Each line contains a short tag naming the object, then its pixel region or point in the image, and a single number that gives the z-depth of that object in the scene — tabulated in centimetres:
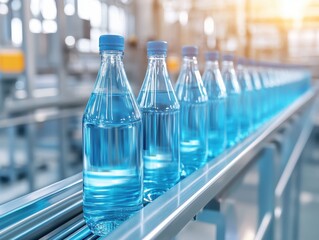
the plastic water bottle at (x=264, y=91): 144
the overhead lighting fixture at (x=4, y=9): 259
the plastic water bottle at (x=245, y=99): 115
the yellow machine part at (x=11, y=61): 221
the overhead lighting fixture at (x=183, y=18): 540
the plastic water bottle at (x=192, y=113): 78
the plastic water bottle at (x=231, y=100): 103
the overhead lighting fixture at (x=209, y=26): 548
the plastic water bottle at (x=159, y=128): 66
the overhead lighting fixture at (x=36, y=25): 300
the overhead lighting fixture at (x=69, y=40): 295
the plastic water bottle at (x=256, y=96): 131
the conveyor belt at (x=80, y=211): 48
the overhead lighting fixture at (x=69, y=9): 302
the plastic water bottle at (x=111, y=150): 55
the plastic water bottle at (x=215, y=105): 90
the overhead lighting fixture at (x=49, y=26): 297
